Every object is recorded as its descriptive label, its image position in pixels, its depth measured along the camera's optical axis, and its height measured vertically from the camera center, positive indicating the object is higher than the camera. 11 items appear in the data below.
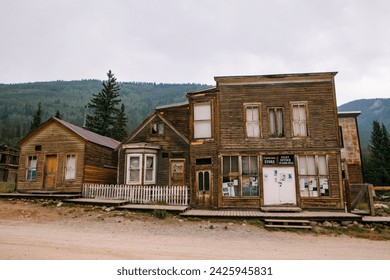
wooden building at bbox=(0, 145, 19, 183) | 44.03 +2.87
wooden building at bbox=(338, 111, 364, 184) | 22.33 +2.87
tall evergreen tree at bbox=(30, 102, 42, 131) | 56.81 +12.76
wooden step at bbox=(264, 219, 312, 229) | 12.34 -2.01
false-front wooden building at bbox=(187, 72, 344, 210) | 15.43 +2.20
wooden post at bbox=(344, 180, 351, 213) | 14.64 -0.84
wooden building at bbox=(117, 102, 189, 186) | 18.45 +1.70
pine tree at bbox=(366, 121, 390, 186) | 43.28 +3.47
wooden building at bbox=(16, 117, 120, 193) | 19.75 +1.60
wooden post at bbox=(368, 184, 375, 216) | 13.98 -0.99
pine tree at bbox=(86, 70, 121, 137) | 44.66 +11.94
